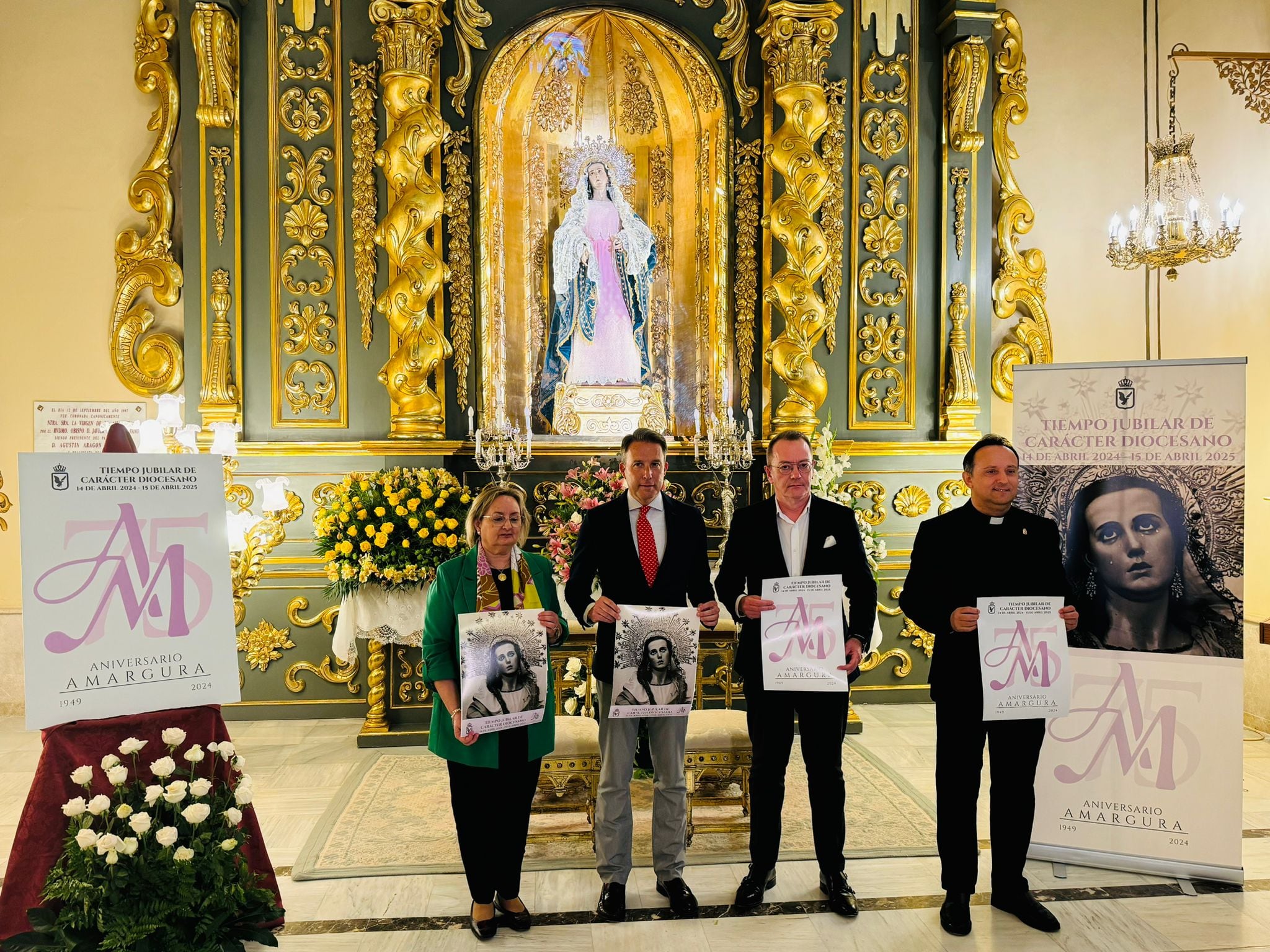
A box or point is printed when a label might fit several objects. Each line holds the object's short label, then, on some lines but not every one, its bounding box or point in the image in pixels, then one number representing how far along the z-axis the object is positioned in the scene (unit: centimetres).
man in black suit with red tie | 320
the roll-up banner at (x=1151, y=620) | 350
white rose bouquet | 260
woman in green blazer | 292
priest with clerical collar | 316
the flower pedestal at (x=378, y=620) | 529
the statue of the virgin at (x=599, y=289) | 656
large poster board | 271
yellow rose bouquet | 524
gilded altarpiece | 591
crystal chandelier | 543
